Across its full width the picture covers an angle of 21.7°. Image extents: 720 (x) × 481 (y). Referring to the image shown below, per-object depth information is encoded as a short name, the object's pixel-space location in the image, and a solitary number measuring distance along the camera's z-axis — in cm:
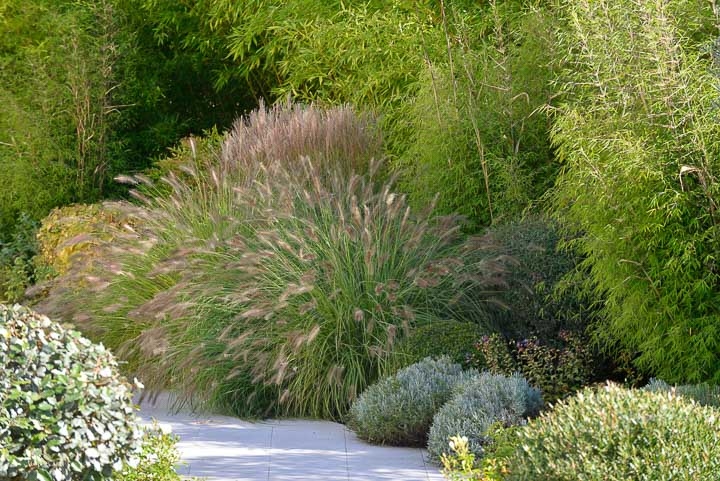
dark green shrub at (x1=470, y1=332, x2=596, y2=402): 1032
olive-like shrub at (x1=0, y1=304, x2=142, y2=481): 692
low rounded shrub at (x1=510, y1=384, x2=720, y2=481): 613
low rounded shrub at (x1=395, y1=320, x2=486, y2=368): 1040
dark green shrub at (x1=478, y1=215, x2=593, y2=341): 1142
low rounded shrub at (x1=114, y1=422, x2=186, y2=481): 791
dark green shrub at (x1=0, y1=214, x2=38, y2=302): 1712
